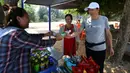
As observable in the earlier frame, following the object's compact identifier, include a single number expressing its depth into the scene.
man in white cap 1.21
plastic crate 0.85
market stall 0.86
